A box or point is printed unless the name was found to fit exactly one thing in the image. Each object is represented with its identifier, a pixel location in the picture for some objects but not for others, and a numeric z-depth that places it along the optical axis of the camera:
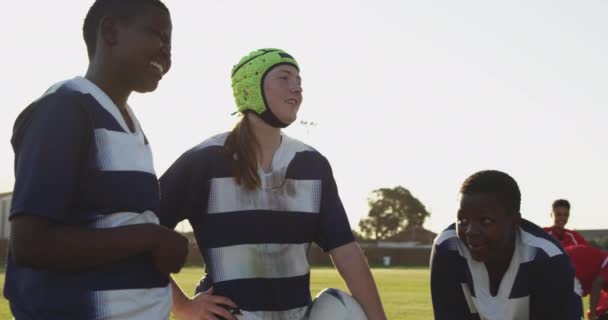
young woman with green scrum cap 3.80
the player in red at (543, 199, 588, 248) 13.11
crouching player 4.37
